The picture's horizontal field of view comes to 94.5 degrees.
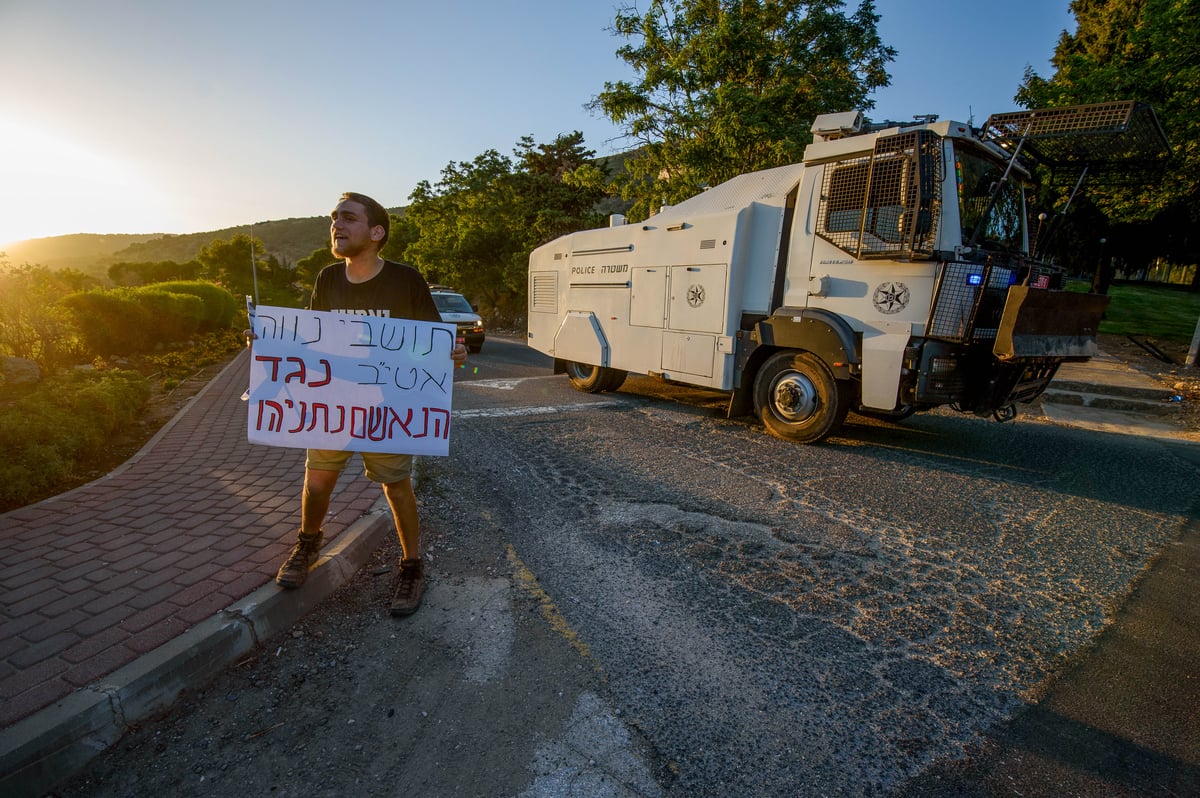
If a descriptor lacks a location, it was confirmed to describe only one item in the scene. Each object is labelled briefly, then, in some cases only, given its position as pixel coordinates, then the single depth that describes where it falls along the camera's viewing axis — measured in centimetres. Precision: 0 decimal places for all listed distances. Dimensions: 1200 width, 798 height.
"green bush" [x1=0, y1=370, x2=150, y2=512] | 411
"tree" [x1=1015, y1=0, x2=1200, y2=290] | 1115
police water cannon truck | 494
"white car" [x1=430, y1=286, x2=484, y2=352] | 1421
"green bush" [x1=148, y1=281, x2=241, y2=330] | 1472
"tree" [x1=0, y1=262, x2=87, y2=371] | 685
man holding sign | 285
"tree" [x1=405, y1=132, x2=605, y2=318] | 2411
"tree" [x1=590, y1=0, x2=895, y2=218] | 1249
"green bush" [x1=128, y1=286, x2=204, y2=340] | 1149
